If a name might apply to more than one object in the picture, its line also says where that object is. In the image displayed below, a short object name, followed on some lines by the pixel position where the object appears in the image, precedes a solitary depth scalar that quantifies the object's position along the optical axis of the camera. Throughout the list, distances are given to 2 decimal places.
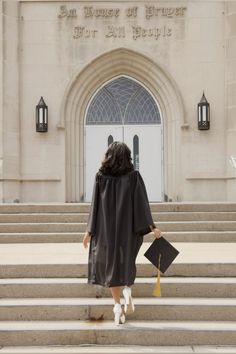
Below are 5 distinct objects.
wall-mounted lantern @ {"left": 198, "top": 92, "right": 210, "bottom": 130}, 12.39
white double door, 13.44
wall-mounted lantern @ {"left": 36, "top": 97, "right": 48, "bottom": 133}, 12.49
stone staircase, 4.54
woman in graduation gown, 4.57
